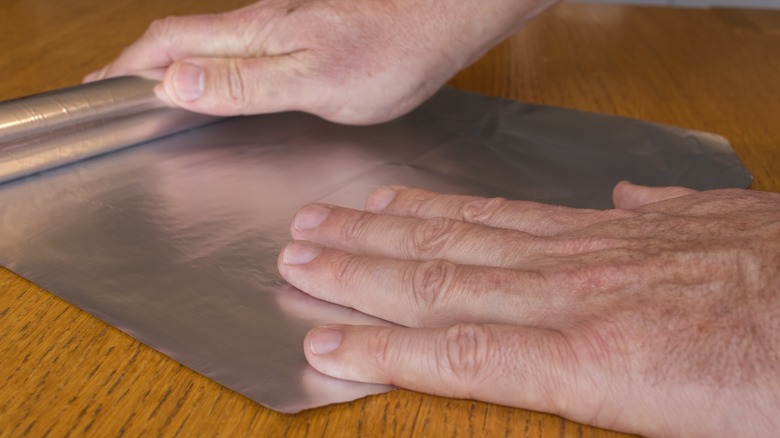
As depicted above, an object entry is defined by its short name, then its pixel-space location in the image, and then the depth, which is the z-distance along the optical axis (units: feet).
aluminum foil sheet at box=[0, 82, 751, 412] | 1.42
